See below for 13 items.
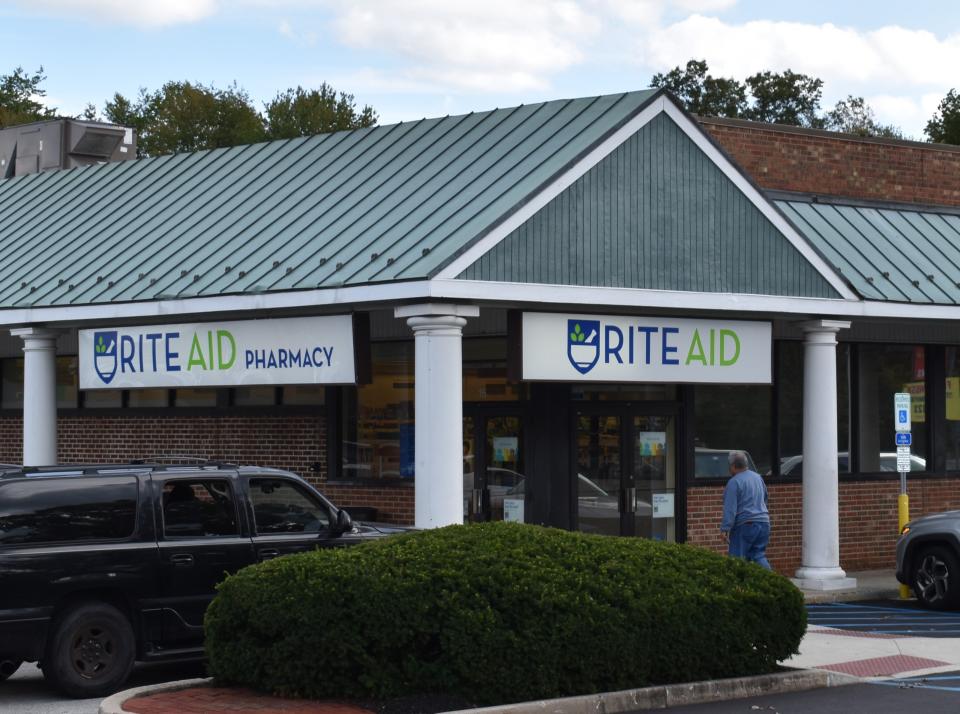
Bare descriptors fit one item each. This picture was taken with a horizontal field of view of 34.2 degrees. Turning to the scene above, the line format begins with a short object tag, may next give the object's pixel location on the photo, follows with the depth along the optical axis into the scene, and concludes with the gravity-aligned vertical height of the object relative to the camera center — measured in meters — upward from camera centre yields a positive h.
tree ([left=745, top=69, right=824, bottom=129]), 76.00 +15.85
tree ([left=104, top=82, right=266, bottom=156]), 70.31 +13.55
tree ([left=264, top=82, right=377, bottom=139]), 69.31 +13.80
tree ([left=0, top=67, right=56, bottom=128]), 69.69 +16.16
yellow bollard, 19.38 -1.13
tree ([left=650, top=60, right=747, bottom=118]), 73.94 +15.70
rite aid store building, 17.06 +1.26
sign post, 19.14 -0.25
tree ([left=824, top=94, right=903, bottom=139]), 85.12 +16.53
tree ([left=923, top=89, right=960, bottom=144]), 65.69 +12.89
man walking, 17.23 -1.03
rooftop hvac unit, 28.20 +5.11
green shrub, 10.52 -1.38
